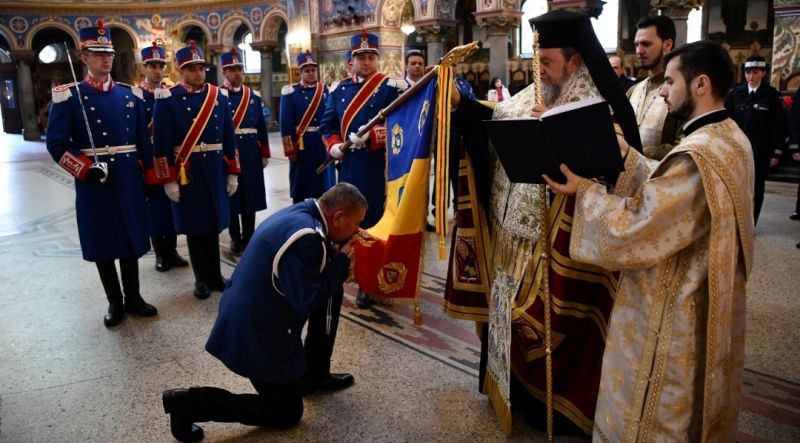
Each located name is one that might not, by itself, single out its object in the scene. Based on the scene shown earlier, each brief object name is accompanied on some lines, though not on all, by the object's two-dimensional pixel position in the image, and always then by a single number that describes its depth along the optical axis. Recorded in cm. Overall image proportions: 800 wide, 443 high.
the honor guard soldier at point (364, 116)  440
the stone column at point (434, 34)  1547
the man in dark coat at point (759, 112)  675
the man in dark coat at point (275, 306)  251
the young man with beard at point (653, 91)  305
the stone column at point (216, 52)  2338
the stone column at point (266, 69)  2239
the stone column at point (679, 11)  1124
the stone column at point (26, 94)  2322
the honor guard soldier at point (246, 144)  586
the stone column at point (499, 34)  1420
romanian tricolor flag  271
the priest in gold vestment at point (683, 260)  188
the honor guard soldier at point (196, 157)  464
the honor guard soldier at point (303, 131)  618
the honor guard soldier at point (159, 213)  532
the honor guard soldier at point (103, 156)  399
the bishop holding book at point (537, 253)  239
